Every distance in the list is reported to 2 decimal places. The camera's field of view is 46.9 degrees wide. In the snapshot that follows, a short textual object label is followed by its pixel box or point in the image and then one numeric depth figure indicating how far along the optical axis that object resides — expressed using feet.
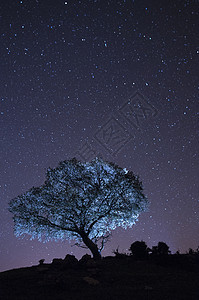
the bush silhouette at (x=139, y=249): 59.77
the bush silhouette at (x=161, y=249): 59.25
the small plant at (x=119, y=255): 60.44
